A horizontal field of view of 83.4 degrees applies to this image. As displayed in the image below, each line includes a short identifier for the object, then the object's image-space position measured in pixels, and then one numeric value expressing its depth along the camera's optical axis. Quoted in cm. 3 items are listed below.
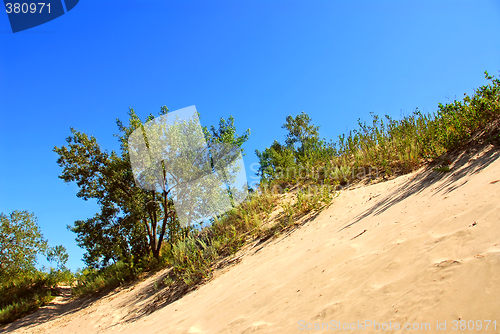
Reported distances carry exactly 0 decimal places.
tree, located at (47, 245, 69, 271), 1279
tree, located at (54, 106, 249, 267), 1126
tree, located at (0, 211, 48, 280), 1223
